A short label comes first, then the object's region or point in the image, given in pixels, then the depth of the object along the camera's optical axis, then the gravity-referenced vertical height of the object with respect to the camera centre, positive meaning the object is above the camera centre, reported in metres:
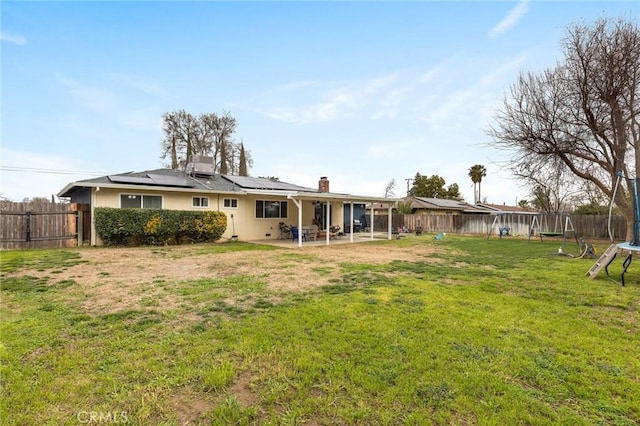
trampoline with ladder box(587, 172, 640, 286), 6.28 -0.60
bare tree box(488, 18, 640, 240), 11.27 +4.25
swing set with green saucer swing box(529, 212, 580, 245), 17.73 -0.45
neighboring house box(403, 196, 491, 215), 29.52 +0.86
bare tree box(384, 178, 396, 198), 43.09 +4.01
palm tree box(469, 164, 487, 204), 42.09 +5.79
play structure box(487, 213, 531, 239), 19.66 -0.52
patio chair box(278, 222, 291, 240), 16.16 -0.82
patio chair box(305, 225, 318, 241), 15.14 -0.81
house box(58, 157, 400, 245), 12.13 +0.86
